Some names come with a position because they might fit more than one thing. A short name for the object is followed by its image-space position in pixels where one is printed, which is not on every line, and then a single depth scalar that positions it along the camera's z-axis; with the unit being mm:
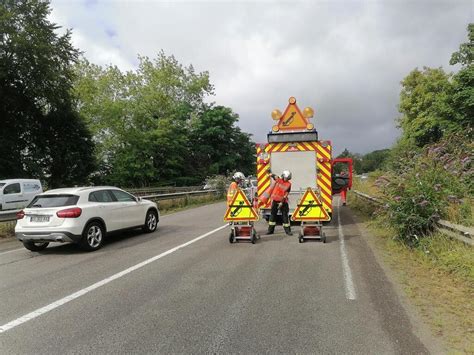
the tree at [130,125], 44219
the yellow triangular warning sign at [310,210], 10297
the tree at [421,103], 44250
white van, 18875
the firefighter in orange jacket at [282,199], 11023
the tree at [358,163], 120312
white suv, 9219
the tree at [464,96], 29594
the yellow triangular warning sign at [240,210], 10406
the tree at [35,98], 29672
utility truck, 12883
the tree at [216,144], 58519
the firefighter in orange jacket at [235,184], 10881
